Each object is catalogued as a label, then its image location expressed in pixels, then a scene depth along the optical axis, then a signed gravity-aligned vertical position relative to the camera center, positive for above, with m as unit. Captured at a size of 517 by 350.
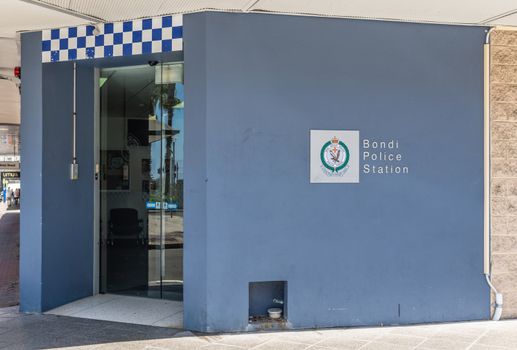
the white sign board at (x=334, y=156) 4.88 +0.18
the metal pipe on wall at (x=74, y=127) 5.70 +0.52
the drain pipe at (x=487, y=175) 5.12 +0.01
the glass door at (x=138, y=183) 5.97 -0.10
